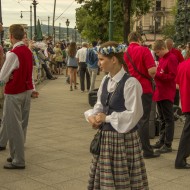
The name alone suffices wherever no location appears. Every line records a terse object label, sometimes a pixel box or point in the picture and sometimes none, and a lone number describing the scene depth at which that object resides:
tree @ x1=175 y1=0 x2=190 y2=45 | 33.69
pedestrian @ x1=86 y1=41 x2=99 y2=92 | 15.37
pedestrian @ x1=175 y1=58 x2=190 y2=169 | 6.15
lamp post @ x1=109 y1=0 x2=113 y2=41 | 15.80
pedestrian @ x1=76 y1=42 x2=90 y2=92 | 16.56
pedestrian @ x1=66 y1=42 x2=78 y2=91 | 17.31
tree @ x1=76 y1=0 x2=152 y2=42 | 34.38
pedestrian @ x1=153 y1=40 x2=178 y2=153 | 7.11
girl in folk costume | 3.99
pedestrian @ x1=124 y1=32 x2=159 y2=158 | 6.67
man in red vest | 6.21
